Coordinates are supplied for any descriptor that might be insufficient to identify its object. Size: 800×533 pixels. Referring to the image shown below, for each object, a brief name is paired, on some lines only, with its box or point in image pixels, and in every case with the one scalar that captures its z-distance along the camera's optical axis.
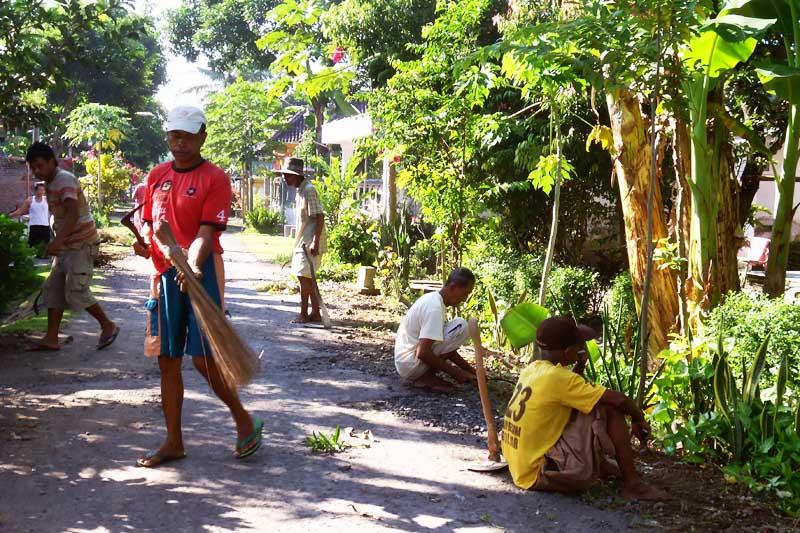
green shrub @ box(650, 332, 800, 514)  4.71
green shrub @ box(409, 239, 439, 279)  14.32
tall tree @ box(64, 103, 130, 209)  29.22
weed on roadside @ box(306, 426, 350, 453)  5.43
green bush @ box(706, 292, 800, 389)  5.15
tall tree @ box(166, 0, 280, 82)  37.65
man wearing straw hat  10.23
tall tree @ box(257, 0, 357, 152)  11.96
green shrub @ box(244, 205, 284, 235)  33.34
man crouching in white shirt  6.73
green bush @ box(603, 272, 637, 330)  9.05
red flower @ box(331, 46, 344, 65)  15.36
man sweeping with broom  4.95
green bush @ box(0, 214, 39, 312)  9.10
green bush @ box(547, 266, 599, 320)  9.91
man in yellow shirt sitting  4.62
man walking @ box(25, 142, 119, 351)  7.95
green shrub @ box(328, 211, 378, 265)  15.10
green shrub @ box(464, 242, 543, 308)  10.28
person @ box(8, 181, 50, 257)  16.02
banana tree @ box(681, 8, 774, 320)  5.98
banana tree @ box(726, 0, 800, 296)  6.30
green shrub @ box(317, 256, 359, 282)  15.18
